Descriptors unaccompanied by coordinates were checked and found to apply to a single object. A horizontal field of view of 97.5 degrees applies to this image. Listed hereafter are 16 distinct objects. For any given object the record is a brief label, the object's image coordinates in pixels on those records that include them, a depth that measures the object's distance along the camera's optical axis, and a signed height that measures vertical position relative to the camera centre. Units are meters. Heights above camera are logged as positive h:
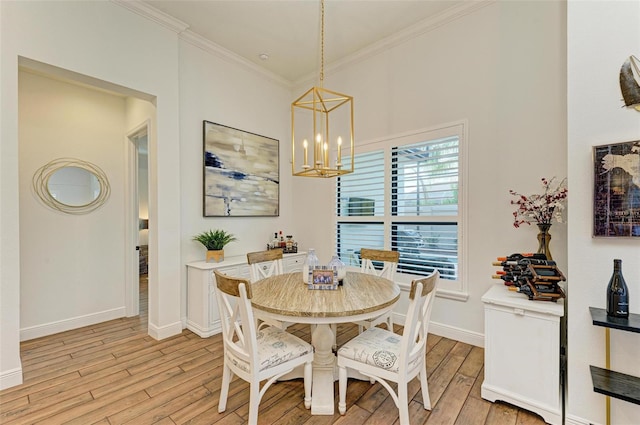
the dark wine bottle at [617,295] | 1.52 -0.46
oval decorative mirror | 3.18 +0.32
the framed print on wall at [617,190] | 1.54 +0.12
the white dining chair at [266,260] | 2.38 -0.50
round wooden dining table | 1.67 -0.59
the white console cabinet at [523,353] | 1.78 -0.96
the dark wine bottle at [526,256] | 2.11 -0.34
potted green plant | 3.25 -0.37
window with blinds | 2.93 +0.10
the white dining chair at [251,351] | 1.59 -0.89
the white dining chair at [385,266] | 2.46 -0.57
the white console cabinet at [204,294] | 3.04 -0.92
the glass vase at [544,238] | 2.23 -0.22
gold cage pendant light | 3.74 +1.19
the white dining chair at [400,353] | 1.62 -0.89
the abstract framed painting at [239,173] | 3.53 +0.53
